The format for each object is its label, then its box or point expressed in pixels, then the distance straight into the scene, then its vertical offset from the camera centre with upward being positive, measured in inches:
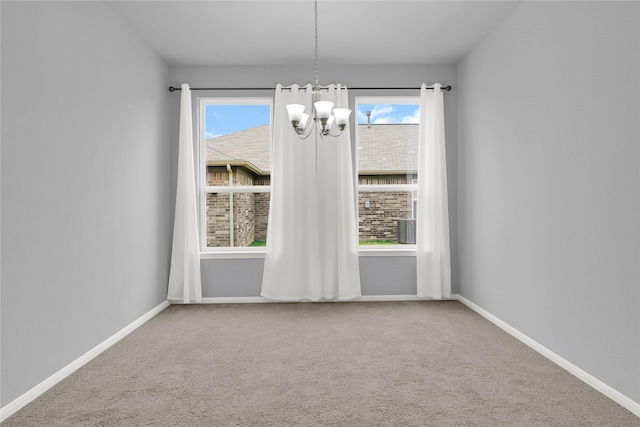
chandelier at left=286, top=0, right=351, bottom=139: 99.3 +29.6
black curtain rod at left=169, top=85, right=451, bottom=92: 164.4 +60.1
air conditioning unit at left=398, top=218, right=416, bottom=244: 171.6 -4.4
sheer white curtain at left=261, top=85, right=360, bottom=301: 160.4 +3.8
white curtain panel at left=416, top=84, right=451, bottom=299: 161.8 +7.4
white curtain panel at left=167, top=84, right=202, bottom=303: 159.2 +1.6
